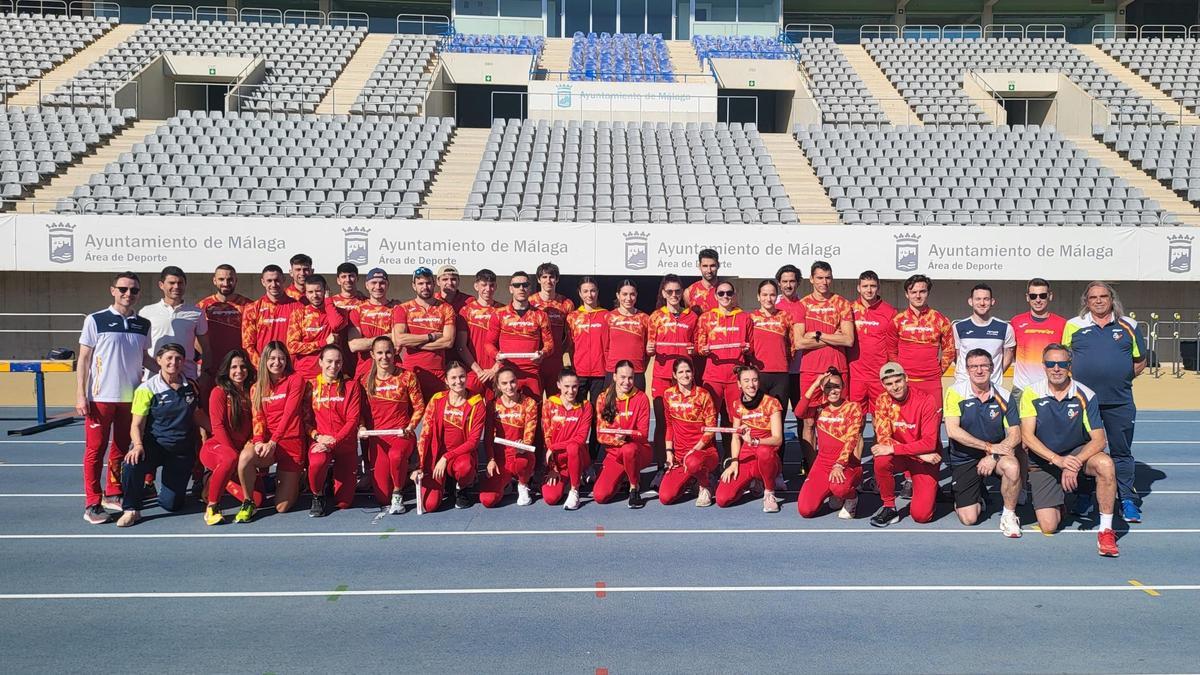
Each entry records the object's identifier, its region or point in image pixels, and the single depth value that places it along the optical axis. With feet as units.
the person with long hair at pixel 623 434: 22.26
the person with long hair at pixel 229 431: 20.58
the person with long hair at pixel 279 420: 20.95
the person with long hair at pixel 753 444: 21.89
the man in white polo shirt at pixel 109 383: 20.58
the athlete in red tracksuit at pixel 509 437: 22.21
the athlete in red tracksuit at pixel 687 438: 22.40
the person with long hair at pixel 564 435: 22.18
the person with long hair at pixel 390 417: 21.57
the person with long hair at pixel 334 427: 21.06
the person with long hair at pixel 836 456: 20.84
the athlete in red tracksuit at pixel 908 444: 20.47
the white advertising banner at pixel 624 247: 50.01
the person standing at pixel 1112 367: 21.15
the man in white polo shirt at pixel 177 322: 22.52
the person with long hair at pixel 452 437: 21.59
